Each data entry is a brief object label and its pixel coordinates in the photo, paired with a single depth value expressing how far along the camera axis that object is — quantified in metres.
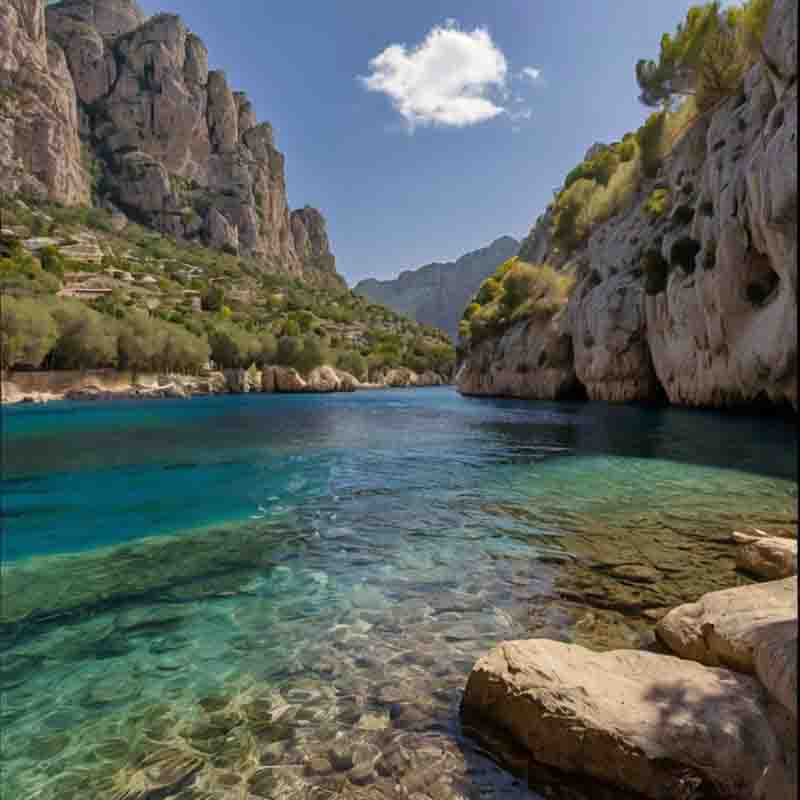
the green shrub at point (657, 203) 36.72
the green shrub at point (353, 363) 93.44
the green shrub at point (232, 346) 72.75
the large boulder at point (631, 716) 3.17
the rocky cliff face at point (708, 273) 18.75
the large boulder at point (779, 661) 2.68
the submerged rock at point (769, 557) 6.52
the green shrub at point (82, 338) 50.12
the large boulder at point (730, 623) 3.97
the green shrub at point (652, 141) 42.44
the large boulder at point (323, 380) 80.31
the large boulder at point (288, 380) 77.50
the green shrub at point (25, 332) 44.22
